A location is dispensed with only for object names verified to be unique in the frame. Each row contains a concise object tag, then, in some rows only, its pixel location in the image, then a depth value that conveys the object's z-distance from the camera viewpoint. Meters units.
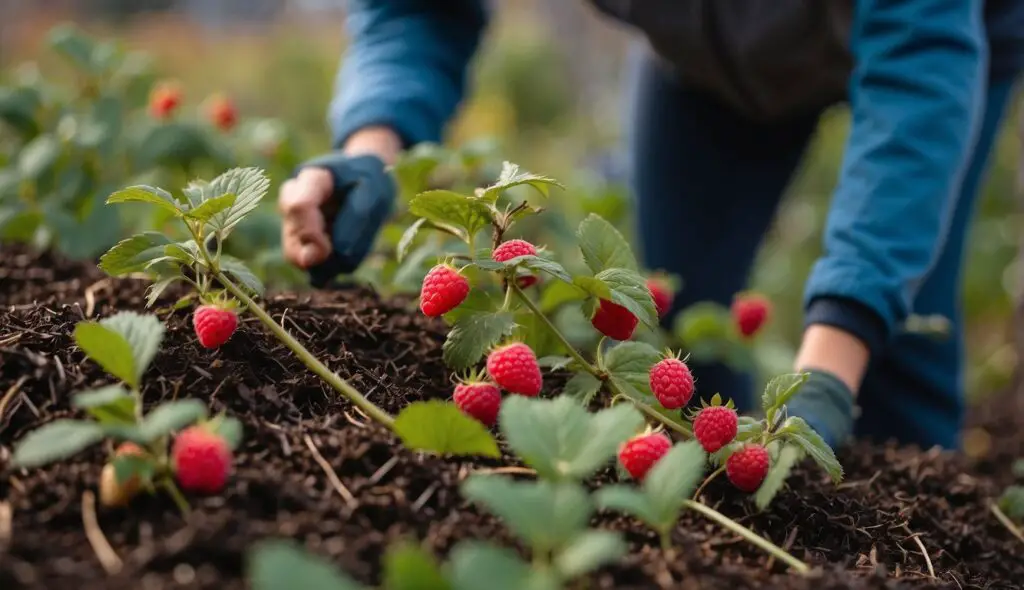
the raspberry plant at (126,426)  0.82
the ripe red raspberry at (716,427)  1.14
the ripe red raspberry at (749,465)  1.16
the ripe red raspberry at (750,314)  2.09
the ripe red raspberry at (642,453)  1.05
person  1.60
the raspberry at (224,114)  2.33
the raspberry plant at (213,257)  1.14
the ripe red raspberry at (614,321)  1.22
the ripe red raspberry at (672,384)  1.17
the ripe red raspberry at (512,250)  1.18
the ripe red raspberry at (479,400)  1.12
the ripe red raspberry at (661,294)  1.75
